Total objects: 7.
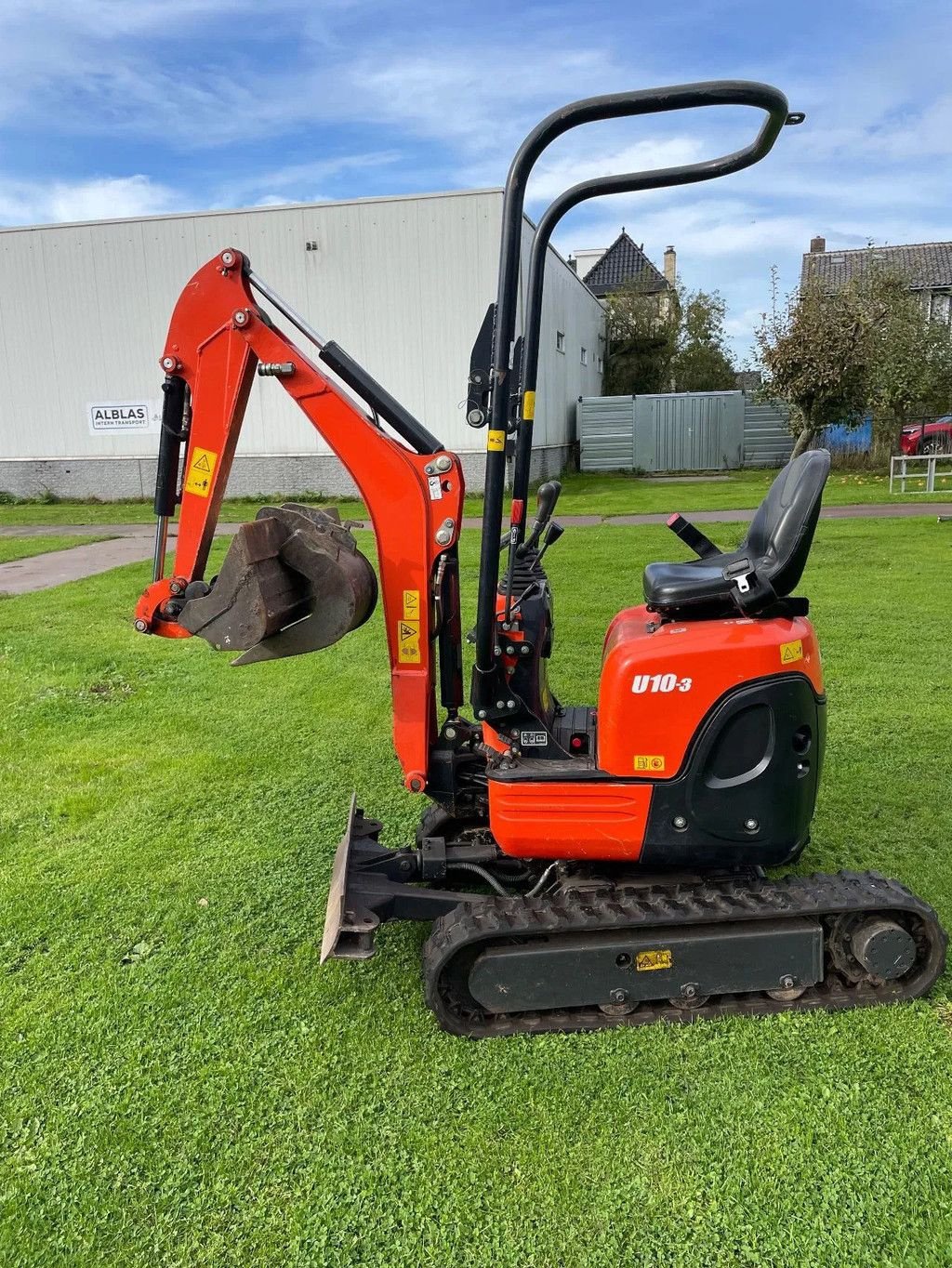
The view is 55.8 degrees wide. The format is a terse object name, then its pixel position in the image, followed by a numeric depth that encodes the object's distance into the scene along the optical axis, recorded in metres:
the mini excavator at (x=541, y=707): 2.98
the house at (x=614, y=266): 44.28
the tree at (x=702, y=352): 37.69
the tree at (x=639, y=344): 36.72
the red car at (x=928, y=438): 21.50
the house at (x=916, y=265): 34.41
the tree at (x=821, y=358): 21.34
